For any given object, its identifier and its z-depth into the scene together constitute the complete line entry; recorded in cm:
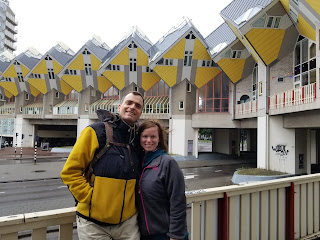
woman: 235
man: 220
